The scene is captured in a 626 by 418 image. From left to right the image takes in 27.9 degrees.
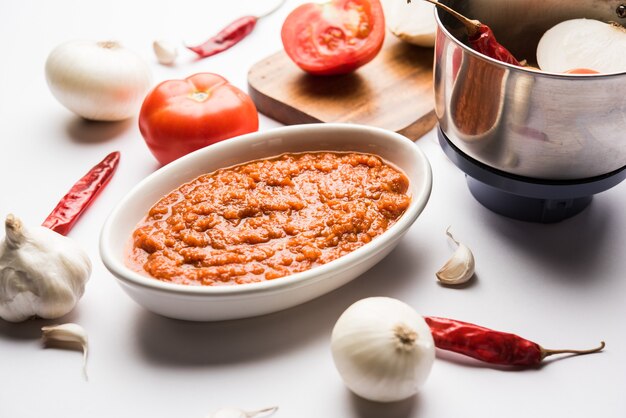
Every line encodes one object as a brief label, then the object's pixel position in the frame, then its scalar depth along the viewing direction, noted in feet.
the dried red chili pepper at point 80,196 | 2.56
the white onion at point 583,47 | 2.58
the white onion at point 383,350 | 2.10
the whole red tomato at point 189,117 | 2.67
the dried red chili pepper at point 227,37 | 3.19
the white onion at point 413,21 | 3.02
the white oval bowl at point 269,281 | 2.22
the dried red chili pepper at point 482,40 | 2.49
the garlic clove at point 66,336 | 2.29
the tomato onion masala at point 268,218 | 2.32
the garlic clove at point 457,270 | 2.40
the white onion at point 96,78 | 2.80
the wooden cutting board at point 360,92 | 2.84
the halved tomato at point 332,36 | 2.94
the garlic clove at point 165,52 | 3.13
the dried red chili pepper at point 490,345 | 2.23
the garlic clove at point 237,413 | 2.13
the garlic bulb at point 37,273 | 2.27
